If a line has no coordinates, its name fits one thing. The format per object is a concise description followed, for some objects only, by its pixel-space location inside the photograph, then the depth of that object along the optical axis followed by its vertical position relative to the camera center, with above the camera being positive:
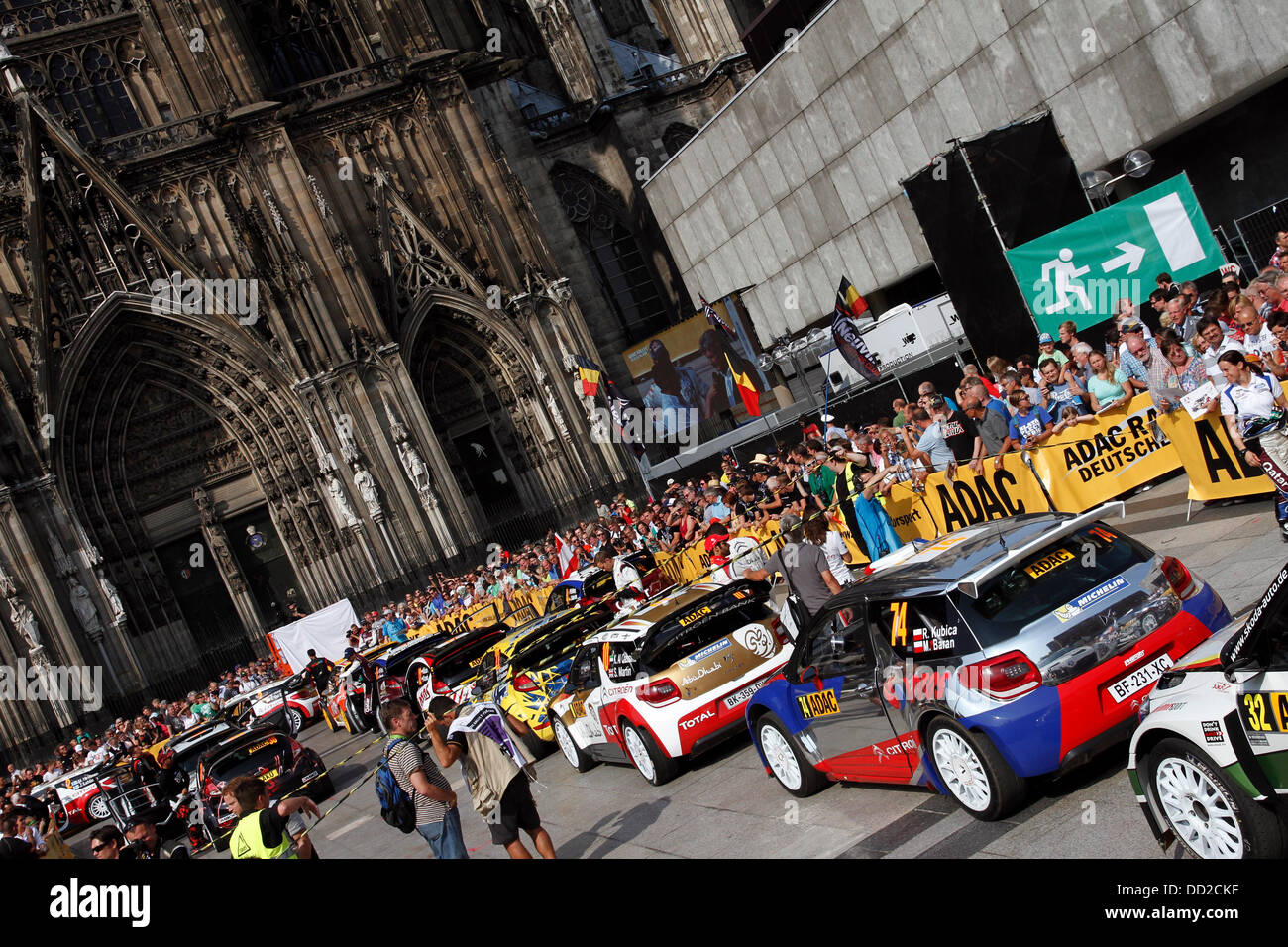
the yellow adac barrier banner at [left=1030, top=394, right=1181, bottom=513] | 13.64 -2.16
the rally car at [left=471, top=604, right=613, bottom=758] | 14.91 -1.89
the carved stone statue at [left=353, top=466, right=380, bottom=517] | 36.47 +2.64
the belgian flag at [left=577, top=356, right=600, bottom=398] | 35.47 +2.83
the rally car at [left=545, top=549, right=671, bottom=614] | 20.08 -1.75
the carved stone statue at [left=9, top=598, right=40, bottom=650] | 32.97 +2.86
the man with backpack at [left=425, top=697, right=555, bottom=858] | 8.81 -1.65
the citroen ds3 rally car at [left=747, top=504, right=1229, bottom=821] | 6.96 -2.00
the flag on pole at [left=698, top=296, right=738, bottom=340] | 31.41 +2.64
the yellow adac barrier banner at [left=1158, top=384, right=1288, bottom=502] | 11.79 -2.33
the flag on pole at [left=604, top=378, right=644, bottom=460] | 30.83 +1.05
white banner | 34.41 -0.74
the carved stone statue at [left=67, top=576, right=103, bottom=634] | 34.22 +2.64
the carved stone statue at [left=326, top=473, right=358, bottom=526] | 36.72 +2.62
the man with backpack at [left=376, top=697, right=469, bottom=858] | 8.72 -1.53
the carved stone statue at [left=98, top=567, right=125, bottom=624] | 34.69 +2.50
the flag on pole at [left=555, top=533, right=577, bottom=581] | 27.88 -1.38
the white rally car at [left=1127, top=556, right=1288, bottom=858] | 5.07 -2.19
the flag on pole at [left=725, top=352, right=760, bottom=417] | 33.31 +0.51
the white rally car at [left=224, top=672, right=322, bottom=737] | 28.44 -1.69
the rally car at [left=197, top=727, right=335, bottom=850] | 17.95 -1.93
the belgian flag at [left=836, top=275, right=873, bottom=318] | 26.57 +1.62
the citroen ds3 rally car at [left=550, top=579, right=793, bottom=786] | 11.08 -1.98
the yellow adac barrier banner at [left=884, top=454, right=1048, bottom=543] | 14.37 -2.11
